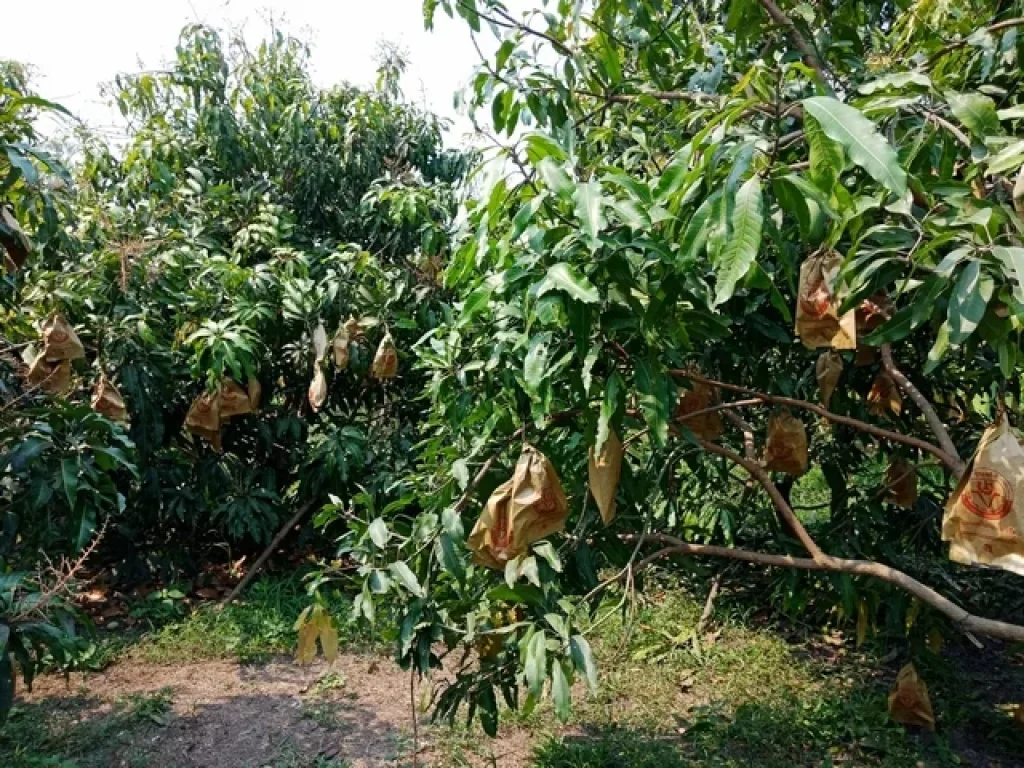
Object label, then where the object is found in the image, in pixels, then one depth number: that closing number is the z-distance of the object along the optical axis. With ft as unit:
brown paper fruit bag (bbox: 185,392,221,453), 12.77
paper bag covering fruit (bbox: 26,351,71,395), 10.50
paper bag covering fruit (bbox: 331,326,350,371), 13.19
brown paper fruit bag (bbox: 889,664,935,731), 9.24
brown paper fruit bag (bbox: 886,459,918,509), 8.36
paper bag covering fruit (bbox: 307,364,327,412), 13.11
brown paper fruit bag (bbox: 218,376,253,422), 12.80
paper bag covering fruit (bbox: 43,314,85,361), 10.71
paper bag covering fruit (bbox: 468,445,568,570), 5.33
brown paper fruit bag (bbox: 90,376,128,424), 11.80
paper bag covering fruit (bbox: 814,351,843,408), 7.09
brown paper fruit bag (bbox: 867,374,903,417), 7.49
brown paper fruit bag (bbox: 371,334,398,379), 13.16
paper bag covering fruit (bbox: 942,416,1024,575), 4.63
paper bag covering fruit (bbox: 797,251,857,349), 5.33
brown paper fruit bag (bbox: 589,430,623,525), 5.20
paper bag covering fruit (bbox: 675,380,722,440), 6.67
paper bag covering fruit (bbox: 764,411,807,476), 7.39
